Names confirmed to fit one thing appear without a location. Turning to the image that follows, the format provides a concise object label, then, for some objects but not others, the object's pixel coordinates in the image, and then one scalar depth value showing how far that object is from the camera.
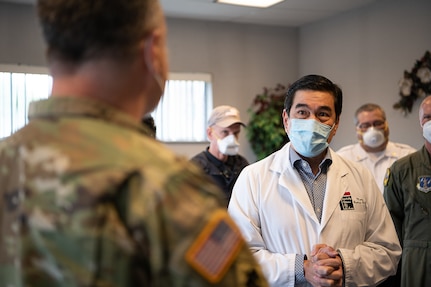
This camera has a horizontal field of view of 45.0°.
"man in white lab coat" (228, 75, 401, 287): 1.83
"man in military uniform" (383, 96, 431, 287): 2.68
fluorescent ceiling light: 5.58
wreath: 5.16
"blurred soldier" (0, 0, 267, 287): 0.74
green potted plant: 6.40
